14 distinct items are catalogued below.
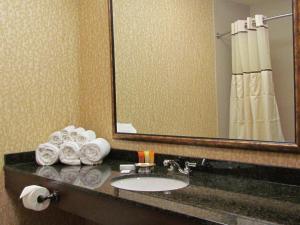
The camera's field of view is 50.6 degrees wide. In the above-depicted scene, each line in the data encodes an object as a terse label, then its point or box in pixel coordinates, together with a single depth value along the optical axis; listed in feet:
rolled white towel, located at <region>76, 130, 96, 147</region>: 6.25
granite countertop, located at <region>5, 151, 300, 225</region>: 3.14
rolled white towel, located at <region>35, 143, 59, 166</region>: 6.05
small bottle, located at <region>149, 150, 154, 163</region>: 5.38
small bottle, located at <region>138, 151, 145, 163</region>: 5.35
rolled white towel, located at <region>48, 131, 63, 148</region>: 6.30
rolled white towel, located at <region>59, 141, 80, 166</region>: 6.05
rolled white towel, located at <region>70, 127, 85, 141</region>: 6.33
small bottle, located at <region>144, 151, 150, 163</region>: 5.37
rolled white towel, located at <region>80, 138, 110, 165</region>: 5.98
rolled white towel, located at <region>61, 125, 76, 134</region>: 6.40
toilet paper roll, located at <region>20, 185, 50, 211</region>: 4.79
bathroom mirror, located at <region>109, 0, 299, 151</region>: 4.25
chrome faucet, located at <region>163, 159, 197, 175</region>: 4.95
